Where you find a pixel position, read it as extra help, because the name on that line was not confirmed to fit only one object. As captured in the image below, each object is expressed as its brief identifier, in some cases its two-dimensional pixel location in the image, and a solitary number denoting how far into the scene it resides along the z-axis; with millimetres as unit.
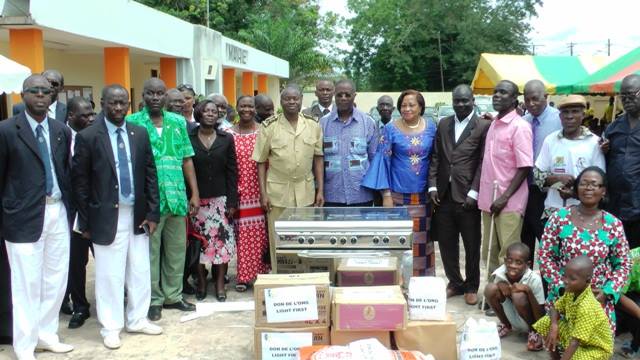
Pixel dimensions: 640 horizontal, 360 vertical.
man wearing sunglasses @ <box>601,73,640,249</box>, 4293
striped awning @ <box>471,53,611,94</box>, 12648
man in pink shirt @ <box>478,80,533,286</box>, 5012
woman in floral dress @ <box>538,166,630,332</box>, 3967
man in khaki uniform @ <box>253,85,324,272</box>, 5316
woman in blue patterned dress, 5301
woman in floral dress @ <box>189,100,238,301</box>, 5418
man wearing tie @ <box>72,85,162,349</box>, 4461
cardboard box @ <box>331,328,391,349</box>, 3744
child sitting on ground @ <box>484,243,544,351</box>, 4418
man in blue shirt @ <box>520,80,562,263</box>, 5136
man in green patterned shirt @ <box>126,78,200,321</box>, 4980
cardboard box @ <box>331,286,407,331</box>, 3670
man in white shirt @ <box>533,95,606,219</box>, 4535
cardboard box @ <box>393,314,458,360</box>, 3816
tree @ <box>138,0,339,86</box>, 26625
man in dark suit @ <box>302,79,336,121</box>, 6137
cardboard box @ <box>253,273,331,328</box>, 3795
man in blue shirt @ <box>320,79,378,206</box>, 5320
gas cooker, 3924
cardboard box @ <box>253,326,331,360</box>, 3809
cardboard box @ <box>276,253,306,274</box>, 4305
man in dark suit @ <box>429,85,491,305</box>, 5289
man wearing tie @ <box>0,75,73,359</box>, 4109
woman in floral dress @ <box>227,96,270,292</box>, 5668
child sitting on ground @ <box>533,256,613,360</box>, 3684
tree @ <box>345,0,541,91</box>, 38031
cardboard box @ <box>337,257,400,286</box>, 4102
